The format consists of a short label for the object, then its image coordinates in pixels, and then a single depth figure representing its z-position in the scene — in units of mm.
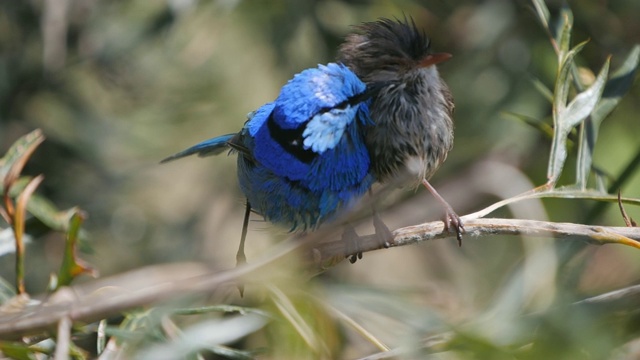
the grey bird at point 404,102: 4465
